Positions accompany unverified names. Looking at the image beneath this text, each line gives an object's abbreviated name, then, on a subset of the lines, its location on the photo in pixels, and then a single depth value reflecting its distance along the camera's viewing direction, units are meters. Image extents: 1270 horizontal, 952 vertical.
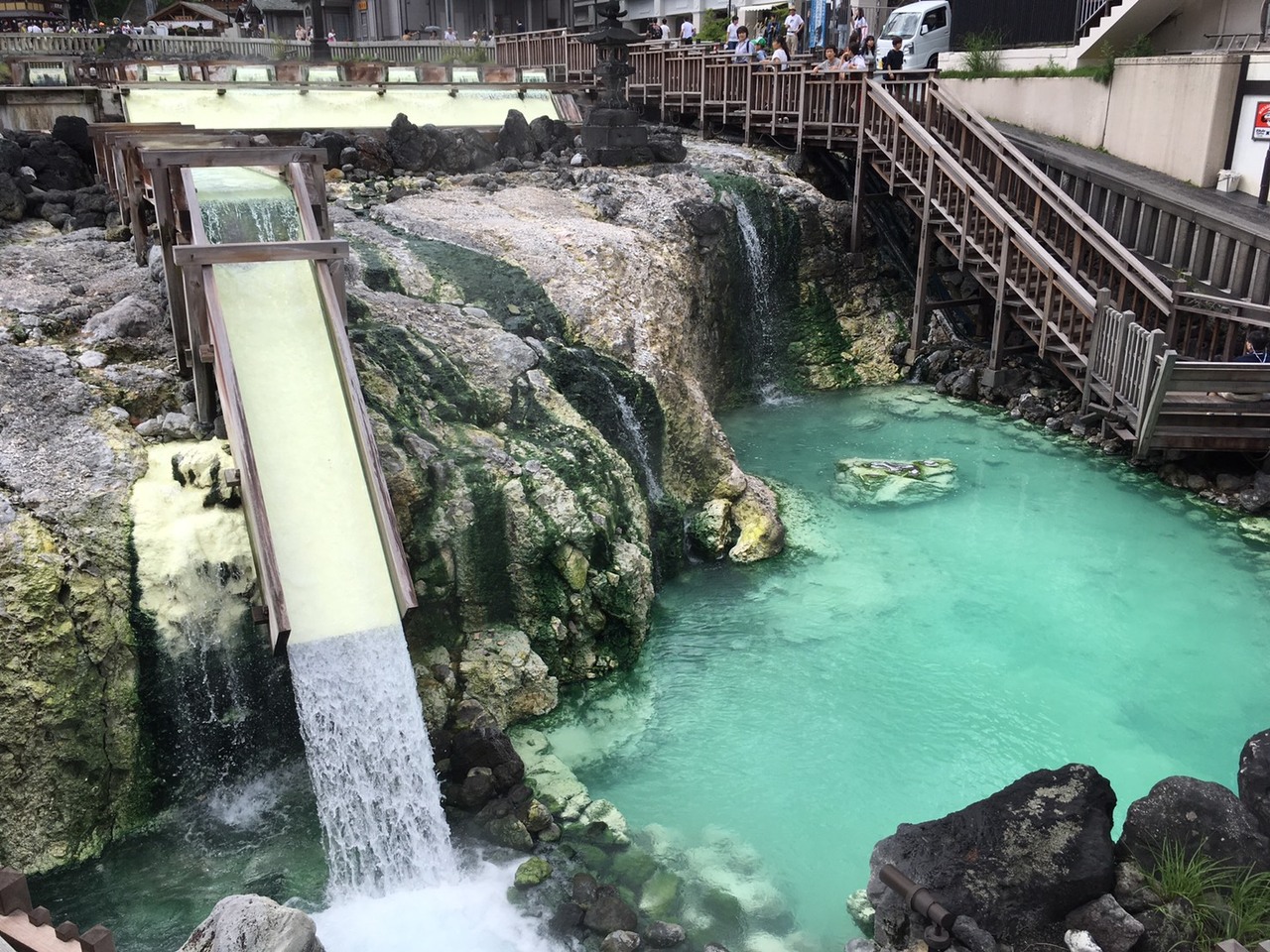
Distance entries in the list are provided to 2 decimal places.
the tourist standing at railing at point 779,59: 20.64
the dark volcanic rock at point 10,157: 14.62
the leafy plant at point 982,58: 22.05
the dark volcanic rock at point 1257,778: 6.81
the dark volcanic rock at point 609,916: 7.33
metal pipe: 6.53
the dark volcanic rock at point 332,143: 16.80
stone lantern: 18.22
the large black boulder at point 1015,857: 6.56
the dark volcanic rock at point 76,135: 15.88
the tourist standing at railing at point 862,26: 22.52
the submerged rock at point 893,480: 13.80
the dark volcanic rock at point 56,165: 15.16
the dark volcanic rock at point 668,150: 18.72
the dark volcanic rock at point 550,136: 19.08
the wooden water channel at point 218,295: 8.01
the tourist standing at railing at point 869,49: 21.12
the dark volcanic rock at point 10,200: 13.58
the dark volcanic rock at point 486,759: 8.52
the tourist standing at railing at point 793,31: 23.93
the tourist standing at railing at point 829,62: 19.62
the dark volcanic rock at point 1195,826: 6.48
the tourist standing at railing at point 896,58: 20.36
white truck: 24.98
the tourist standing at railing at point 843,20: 29.55
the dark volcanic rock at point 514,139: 18.69
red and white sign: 15.49
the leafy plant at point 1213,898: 6.27
